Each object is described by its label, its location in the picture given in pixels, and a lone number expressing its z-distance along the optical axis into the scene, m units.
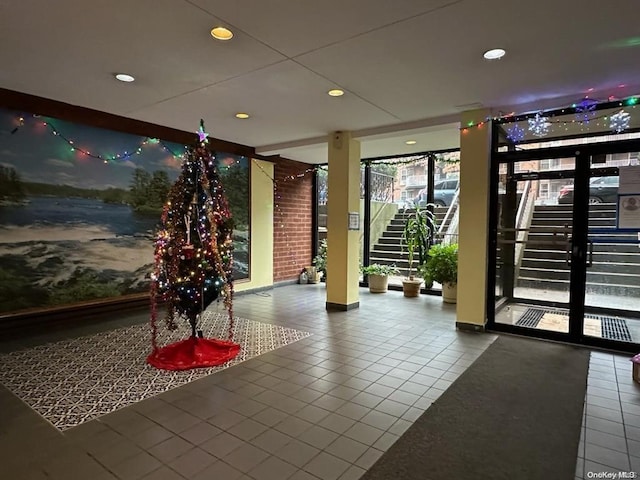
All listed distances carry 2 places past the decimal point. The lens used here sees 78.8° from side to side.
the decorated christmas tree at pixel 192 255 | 3.46
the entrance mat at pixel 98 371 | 2.67
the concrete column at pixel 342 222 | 5.55
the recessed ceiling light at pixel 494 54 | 2.96
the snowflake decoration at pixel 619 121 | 3.82
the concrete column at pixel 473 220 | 4.45
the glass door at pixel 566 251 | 3.94
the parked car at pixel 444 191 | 7.10
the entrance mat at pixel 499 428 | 2.02
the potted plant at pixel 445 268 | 6.10
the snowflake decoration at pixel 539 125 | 4.27
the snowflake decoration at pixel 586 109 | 3.90
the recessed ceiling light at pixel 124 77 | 3.56
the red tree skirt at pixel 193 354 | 3.37
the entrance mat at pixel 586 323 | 3.99
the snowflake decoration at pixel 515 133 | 4.45
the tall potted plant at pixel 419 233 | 6.87
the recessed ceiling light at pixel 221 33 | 2.69
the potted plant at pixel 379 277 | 7.05
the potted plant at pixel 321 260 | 8.02
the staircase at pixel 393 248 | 7.70
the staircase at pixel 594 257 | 3.91
